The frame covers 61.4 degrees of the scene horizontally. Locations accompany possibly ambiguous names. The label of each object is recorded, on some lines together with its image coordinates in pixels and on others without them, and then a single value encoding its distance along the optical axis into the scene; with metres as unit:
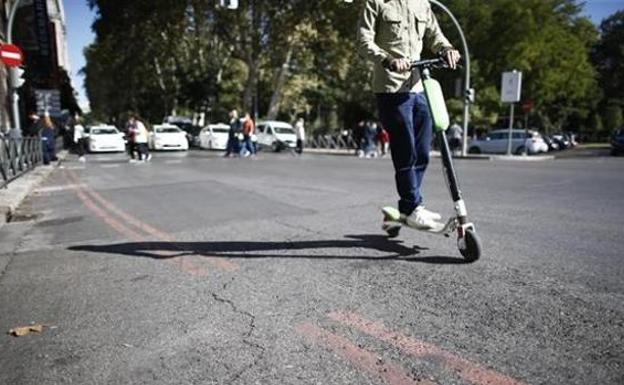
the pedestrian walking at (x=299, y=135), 26.55
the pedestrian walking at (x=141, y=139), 19.34
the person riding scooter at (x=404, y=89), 4.08
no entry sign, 16.06
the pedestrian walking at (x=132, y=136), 19.36
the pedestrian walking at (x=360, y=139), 25.93
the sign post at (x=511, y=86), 23.77
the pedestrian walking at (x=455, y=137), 27.41
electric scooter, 3.71
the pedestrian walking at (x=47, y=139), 17.28
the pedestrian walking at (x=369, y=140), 25.23
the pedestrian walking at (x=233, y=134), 21.98
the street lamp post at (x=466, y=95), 23.00
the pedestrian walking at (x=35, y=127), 17.33
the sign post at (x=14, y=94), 17.16
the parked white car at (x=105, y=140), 27.94
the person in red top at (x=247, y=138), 22.05
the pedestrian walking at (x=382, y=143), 26.14
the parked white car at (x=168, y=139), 28.12
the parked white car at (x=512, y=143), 29.41
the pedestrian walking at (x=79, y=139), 22.37
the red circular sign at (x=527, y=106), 27.92
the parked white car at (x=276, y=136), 29.00
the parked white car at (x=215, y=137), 30.81
